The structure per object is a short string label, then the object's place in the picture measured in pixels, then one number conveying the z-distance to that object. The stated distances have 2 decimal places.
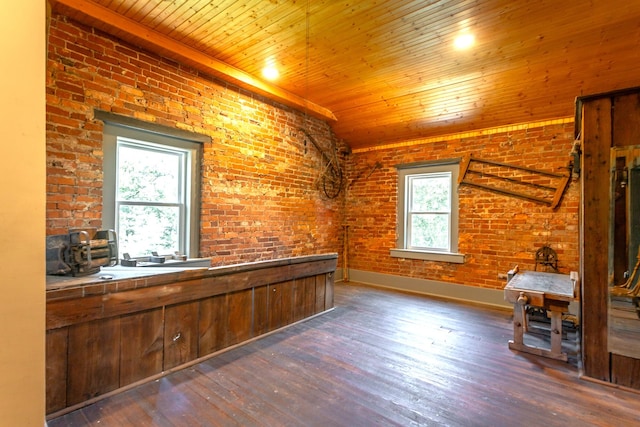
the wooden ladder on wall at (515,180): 4.11
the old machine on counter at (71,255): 2.16
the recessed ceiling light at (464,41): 2.97
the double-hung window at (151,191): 3.09
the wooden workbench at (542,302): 2.74
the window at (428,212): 4.96
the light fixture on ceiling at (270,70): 3.69
